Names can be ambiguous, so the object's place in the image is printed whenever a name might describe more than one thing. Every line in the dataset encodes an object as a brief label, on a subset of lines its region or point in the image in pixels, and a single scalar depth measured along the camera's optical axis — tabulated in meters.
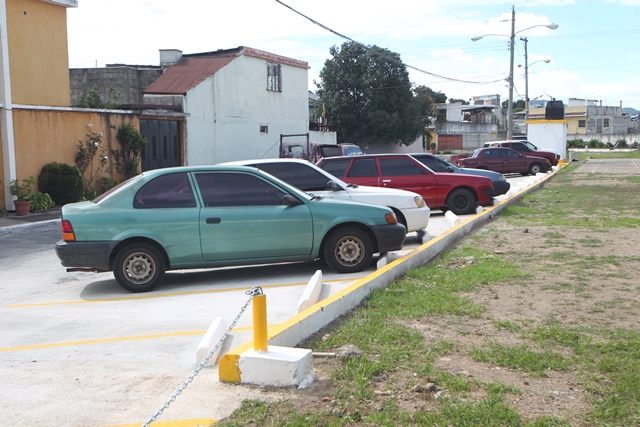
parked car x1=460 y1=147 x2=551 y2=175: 29.69
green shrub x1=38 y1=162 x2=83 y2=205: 18.06
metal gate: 24.08
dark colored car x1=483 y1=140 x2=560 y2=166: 31.88
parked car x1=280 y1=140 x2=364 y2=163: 27.27
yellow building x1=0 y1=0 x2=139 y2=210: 17.27
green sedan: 8.09
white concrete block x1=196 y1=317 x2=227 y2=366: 5.22
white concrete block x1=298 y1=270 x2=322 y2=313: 6.59
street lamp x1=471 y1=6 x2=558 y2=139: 42.25
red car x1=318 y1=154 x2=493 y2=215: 14.38
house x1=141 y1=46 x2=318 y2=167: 27.48
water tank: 46.75
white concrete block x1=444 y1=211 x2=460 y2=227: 12.68
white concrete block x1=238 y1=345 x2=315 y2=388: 4.57
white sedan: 10.81
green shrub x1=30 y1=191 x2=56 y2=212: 17.25
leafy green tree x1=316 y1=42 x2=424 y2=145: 50.84
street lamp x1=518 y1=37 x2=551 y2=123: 52.68
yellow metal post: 4.59
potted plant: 16.70
